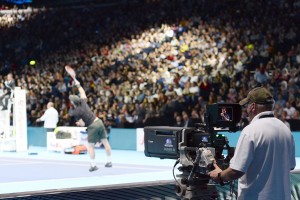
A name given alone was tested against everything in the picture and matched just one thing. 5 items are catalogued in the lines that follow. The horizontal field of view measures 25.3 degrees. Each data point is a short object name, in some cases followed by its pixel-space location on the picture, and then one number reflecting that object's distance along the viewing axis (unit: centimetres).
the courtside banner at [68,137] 2344
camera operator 555
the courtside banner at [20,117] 2289
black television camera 586
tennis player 1548
